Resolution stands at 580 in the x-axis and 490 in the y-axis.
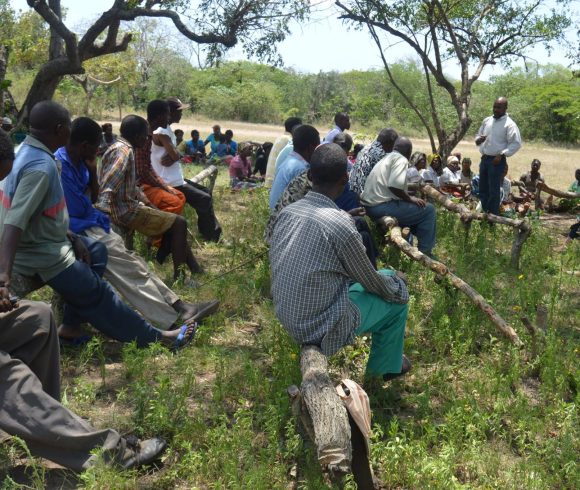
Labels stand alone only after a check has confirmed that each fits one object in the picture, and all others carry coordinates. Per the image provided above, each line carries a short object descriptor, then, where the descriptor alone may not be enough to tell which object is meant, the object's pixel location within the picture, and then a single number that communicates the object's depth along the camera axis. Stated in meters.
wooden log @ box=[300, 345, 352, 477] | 2.86
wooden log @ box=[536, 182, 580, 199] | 8.95
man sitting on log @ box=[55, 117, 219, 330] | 4.69
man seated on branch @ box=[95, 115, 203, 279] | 5.27
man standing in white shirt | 8.48
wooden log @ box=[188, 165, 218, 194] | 8.45
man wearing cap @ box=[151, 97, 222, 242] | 6.85
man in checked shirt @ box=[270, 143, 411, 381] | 3.61
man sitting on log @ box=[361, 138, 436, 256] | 6.59
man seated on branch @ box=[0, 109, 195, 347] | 3.70
